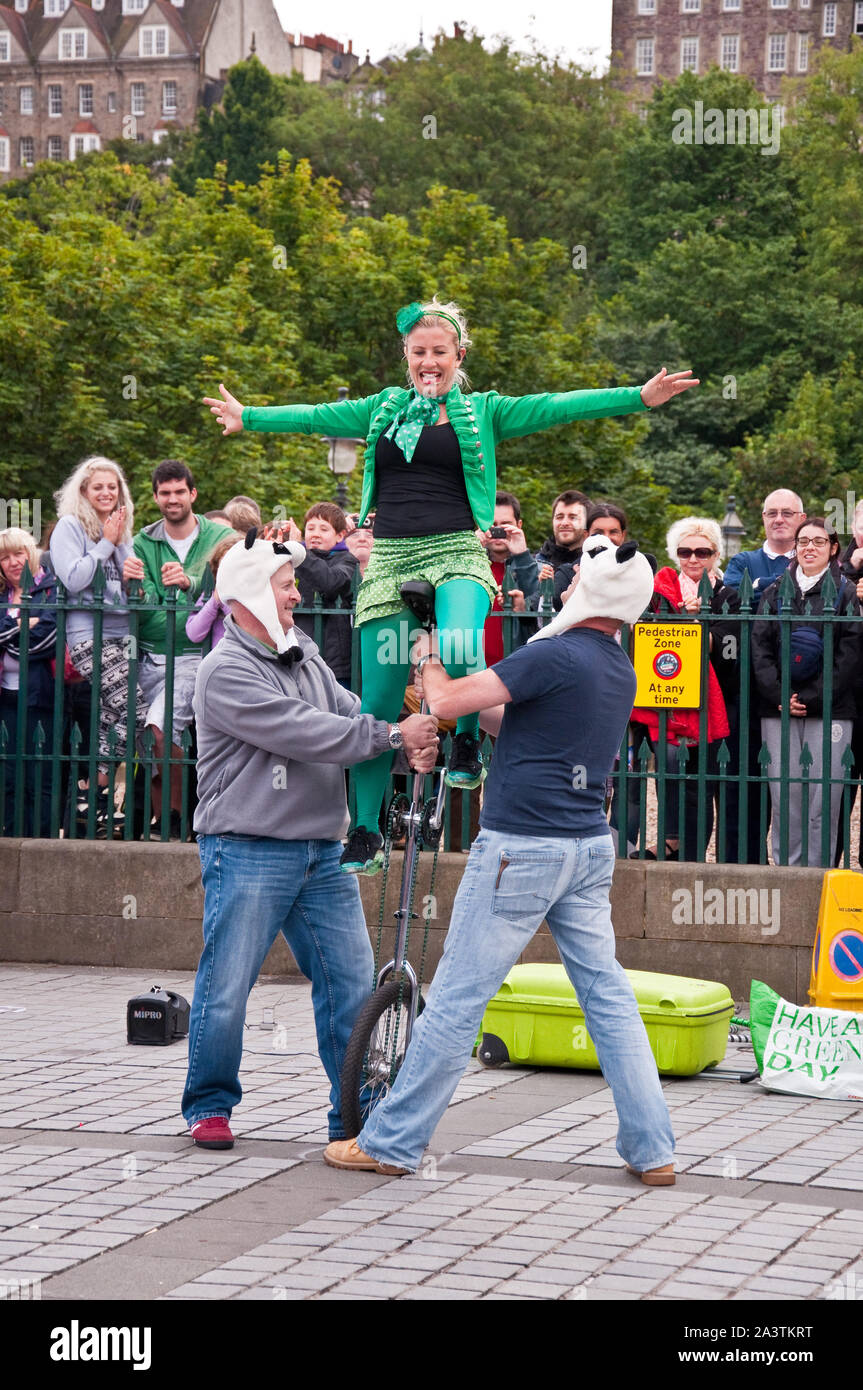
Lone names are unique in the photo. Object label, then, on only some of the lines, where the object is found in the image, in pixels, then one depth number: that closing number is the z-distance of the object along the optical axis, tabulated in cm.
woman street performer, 1341
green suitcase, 1562
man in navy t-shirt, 1193
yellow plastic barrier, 1627
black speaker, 1652
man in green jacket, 2033
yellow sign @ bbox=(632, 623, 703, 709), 1864
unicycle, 1268
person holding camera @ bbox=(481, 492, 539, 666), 1912
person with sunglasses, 1864
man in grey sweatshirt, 1264
